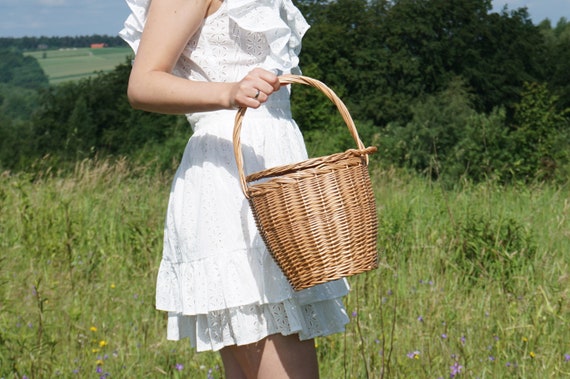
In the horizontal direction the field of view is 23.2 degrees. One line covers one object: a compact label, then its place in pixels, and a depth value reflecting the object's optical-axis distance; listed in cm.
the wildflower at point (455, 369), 391
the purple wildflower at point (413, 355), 411
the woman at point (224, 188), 265
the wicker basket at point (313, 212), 257
